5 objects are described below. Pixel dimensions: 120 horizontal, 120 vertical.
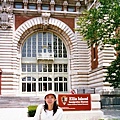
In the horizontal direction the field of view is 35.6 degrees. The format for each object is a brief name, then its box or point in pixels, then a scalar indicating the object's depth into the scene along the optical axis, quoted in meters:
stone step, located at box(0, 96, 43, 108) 19.83
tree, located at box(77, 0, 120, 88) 13.69
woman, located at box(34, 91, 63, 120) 3.45
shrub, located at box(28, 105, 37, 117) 12.74
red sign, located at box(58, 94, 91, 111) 12.10
